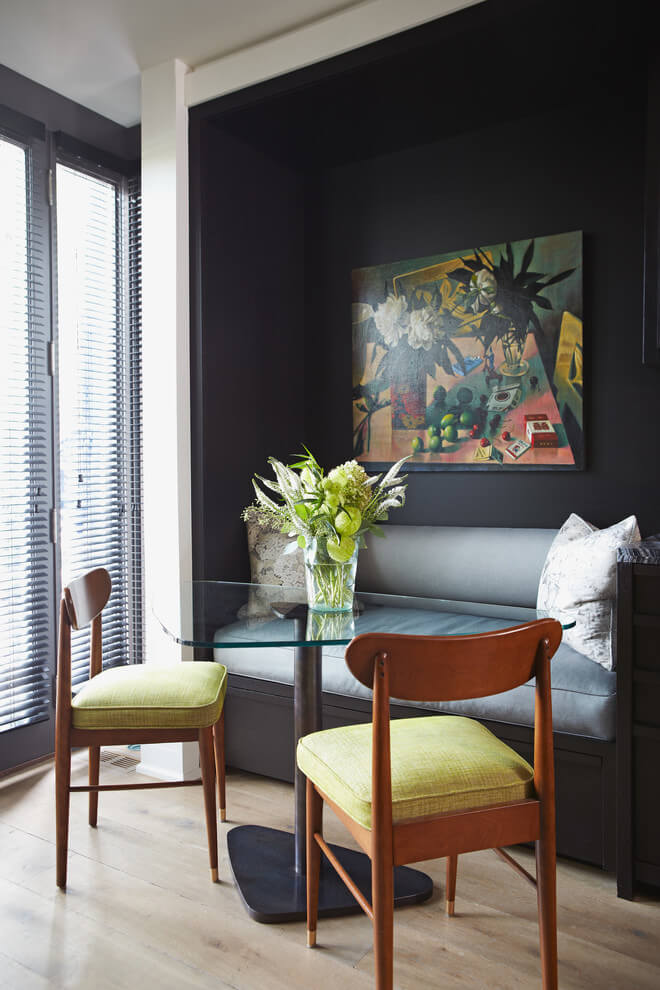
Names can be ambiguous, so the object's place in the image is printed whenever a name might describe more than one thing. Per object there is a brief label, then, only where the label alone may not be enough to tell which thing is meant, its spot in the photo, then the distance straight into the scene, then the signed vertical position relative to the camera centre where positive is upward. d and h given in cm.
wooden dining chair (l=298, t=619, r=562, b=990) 141 -64
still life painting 298 +48
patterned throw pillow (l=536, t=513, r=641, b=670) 231 -37
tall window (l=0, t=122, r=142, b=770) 301 +26
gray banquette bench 218 -73
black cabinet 207 -70
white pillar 301 +47
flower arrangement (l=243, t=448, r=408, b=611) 202 -13
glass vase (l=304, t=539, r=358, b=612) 208 -31
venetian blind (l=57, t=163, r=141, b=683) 327 +34
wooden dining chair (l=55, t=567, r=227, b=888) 213 -69
